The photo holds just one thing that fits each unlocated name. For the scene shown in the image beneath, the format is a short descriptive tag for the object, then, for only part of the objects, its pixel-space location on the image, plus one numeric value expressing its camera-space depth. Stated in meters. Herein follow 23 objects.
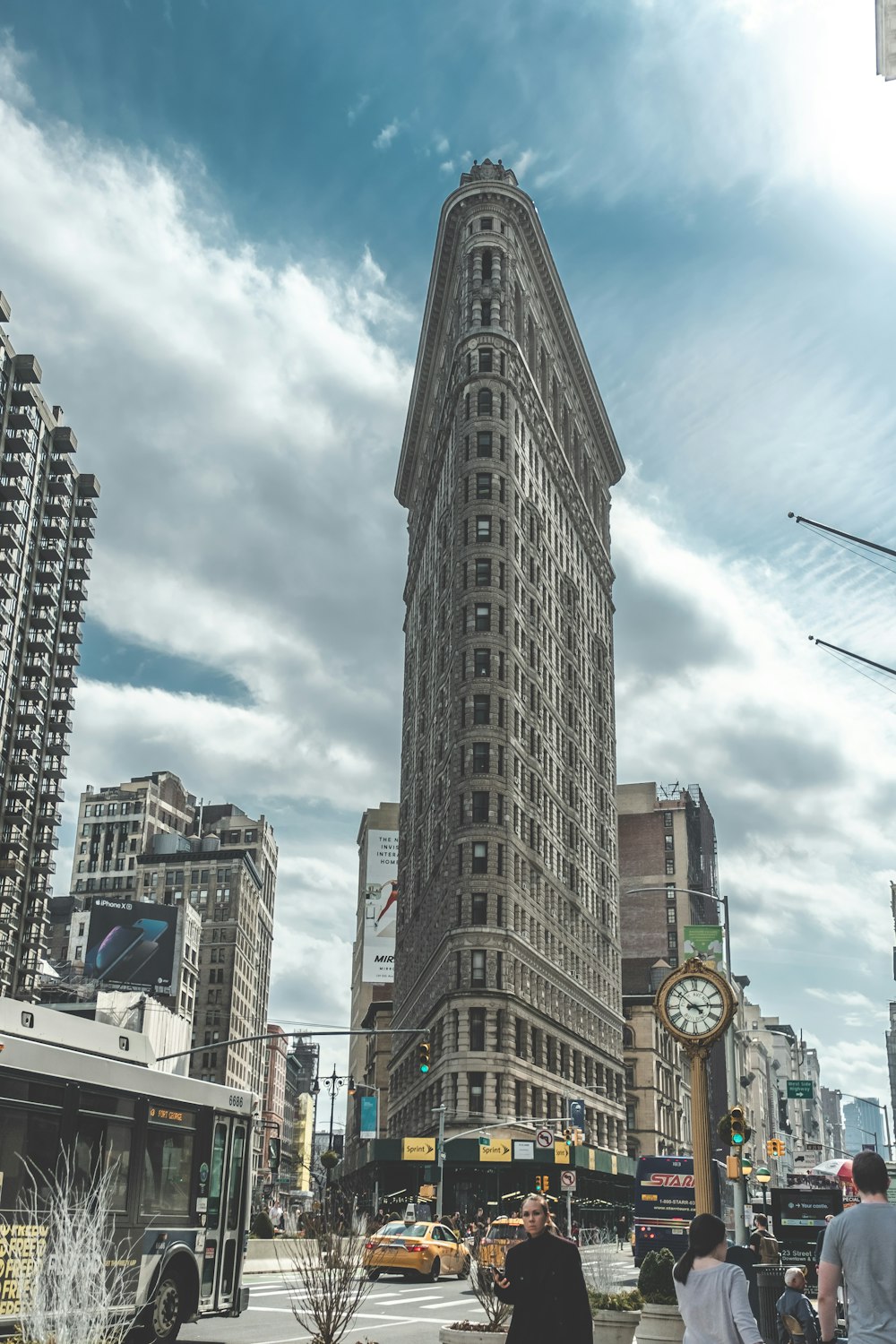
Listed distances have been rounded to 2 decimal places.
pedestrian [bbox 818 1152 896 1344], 7.21
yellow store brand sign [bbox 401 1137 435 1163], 75.94
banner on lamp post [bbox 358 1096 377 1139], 100.75
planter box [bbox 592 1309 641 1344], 16.50
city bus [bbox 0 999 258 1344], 13.77
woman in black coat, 8.21
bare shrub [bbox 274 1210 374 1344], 12.85
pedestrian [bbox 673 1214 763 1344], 7.65
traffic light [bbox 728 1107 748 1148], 24.59
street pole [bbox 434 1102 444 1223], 64.33
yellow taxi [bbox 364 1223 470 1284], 34.09
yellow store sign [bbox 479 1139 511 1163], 73.06
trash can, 15.57
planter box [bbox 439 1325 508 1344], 13.86
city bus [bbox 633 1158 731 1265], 41.50
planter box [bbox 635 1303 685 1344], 16.17
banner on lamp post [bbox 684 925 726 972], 37.47
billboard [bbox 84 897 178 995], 121.75
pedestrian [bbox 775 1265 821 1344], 15.09
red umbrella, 26.79
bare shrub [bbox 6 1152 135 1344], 10.14
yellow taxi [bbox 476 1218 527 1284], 29.83
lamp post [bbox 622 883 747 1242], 32.78
